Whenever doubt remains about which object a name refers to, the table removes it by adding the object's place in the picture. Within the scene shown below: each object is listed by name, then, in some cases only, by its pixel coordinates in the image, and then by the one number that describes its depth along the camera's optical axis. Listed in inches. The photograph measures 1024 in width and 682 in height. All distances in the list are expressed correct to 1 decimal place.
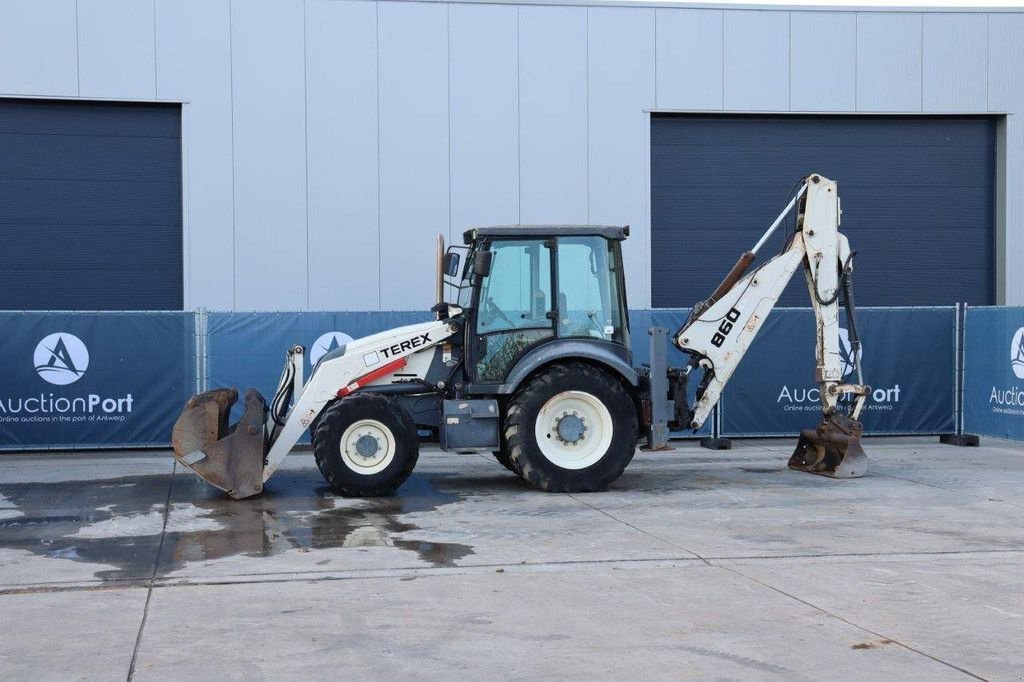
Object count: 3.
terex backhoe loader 475.8
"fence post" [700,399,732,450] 672.4
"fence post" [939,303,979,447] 689.0
